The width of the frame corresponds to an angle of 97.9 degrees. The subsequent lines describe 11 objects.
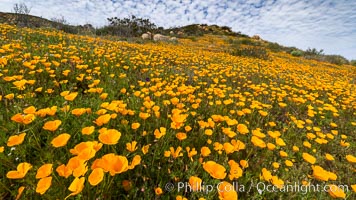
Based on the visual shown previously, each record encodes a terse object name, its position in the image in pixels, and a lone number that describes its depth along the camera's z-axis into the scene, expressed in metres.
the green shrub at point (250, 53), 10.44
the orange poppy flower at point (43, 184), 0.31
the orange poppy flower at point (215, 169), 0.39
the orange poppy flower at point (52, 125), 0.42
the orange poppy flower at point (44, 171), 0.33
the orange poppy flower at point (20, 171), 0.34
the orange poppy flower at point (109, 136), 0.39
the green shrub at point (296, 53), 16.29
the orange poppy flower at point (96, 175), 0.31
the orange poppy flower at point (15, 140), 0.40
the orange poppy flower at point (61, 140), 0.39
